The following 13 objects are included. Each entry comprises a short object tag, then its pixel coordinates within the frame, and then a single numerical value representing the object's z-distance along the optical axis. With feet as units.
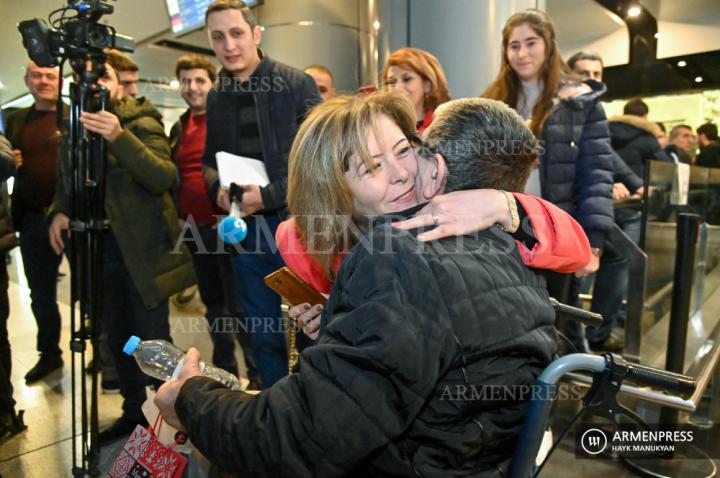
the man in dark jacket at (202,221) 9.47
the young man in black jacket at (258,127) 7.37
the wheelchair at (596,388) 2.76
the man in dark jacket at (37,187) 9.54
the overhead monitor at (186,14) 14.26
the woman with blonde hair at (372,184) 3.44
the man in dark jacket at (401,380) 2.42
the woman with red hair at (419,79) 7.20
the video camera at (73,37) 5.98
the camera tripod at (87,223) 6.27
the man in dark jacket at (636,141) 11.54
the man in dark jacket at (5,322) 6.66
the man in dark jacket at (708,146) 17.27
